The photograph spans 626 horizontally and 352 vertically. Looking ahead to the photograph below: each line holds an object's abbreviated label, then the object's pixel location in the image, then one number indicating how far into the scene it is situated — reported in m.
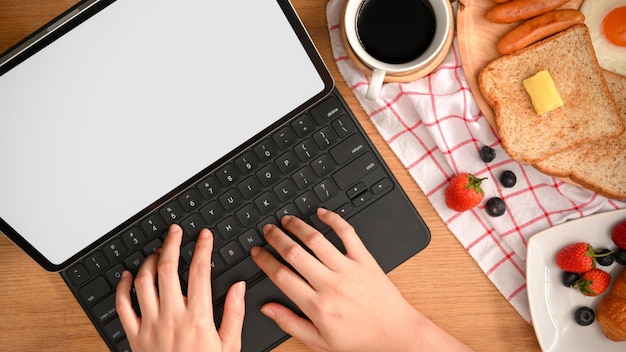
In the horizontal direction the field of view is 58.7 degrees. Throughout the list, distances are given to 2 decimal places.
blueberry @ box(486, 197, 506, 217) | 0.89
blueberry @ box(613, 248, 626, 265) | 0.88
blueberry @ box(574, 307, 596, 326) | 0.89
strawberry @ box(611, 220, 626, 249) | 0.87
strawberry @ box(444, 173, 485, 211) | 0.86
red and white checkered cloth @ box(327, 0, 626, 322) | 0.89
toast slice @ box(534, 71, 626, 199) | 0.90
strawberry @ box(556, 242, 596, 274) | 0.86
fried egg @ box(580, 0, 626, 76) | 0.90
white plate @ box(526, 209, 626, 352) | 0.89
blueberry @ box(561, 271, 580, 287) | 0.89
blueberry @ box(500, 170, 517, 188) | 0.89
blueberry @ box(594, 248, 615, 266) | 0.89
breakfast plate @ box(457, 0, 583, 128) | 0.85
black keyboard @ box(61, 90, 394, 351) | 0.79
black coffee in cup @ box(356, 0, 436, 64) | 0.84
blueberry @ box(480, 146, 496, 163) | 0.88
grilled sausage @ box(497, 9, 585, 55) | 0.86
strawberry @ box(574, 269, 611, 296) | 0.88
